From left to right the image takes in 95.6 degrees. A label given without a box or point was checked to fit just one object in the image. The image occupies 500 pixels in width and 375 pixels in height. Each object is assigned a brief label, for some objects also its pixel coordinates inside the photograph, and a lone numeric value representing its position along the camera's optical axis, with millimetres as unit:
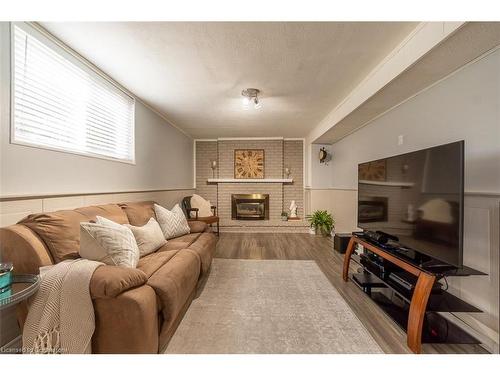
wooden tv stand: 1443
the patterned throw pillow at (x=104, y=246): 1537
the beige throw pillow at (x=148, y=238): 2111
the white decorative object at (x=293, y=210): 5984
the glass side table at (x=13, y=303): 1081
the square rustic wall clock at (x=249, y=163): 6059
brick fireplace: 6039
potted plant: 4871
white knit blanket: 1225
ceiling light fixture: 2887
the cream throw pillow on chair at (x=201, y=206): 5211
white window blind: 1648
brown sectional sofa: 1231
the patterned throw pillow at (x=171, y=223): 2771
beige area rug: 1538
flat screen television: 1414
